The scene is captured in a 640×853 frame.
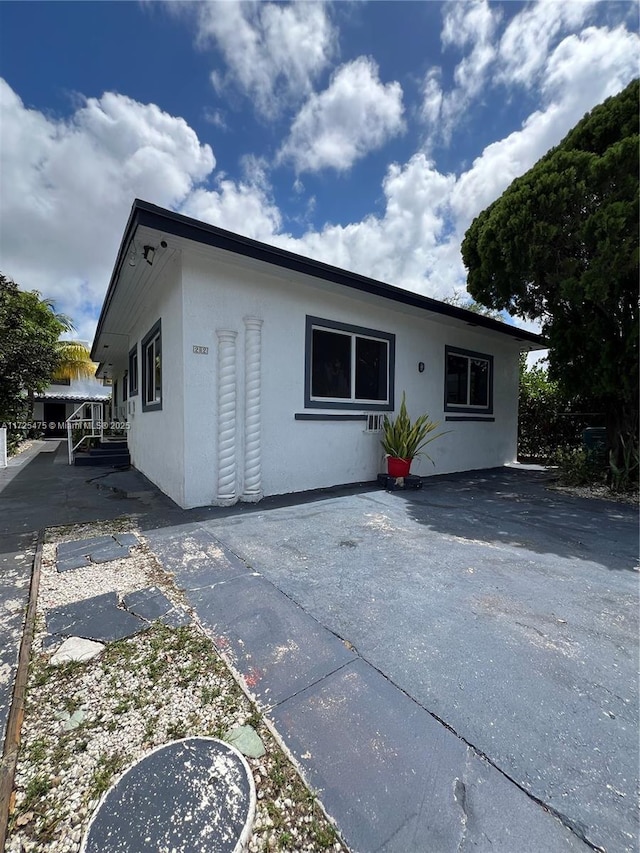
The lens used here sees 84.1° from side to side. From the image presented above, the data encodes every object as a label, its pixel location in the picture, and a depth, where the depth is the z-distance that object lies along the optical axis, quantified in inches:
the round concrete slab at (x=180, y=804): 38.4
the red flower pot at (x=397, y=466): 229.0
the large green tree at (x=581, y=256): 191.2
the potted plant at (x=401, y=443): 229.8
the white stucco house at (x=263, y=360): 173.3
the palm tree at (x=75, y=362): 885.2
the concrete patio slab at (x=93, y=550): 111.6
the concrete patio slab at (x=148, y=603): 83.8
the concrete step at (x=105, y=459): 347.9
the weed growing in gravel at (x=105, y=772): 44.3
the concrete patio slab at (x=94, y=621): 76.2
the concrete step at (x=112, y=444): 393.3
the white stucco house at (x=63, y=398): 882.8
